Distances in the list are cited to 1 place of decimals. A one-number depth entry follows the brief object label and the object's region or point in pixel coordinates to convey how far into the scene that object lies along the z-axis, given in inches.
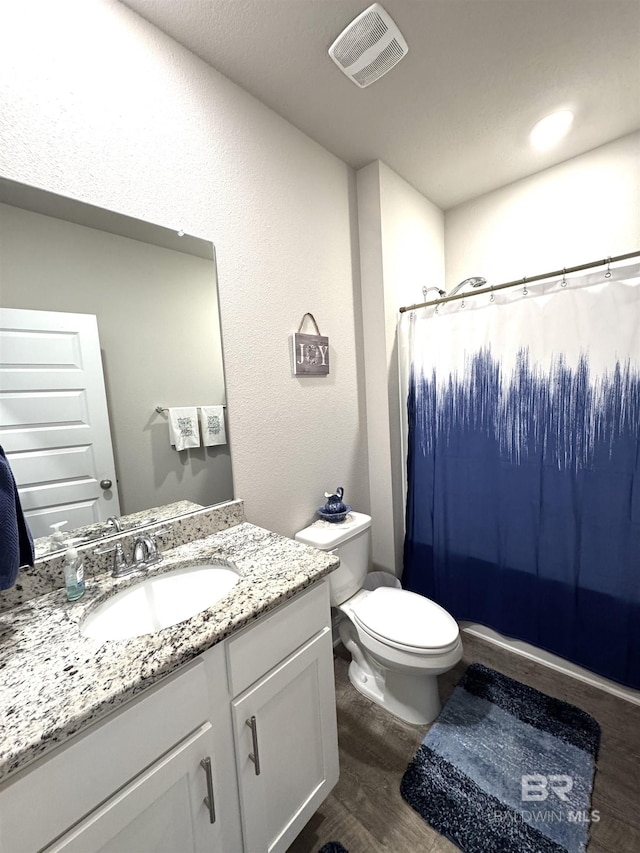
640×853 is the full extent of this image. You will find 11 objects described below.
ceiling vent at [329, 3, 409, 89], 44.8
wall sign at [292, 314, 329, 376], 63.1
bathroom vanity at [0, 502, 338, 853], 22.0
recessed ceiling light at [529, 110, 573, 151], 63.1
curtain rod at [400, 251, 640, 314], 53.2
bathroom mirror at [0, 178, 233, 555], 37.6
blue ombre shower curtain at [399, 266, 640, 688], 56.1
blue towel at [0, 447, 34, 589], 30.6
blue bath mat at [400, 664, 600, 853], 41.8
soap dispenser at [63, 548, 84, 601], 35.7
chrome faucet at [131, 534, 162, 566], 41.5
